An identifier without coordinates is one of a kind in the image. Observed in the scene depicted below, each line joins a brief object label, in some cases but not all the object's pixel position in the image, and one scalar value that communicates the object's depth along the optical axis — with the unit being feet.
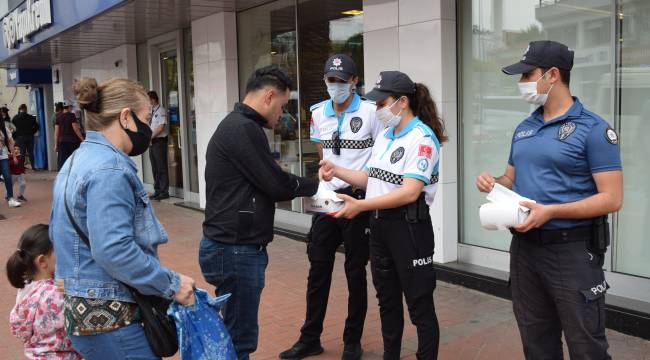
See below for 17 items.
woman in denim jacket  7.06
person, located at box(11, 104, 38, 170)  59.31
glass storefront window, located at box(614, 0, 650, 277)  15.06
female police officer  10.84
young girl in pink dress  8.77
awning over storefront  28.66
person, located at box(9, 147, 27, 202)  35.52
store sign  38.37
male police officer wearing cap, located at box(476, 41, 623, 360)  8.70
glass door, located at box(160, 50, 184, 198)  38.27
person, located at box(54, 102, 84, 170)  40.98
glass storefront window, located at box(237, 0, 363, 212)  24.94
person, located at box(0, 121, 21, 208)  34.00
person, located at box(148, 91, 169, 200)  36.24
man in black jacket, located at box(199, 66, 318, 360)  9.82
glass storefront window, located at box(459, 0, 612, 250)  15.98
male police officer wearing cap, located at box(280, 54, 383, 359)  13.37
